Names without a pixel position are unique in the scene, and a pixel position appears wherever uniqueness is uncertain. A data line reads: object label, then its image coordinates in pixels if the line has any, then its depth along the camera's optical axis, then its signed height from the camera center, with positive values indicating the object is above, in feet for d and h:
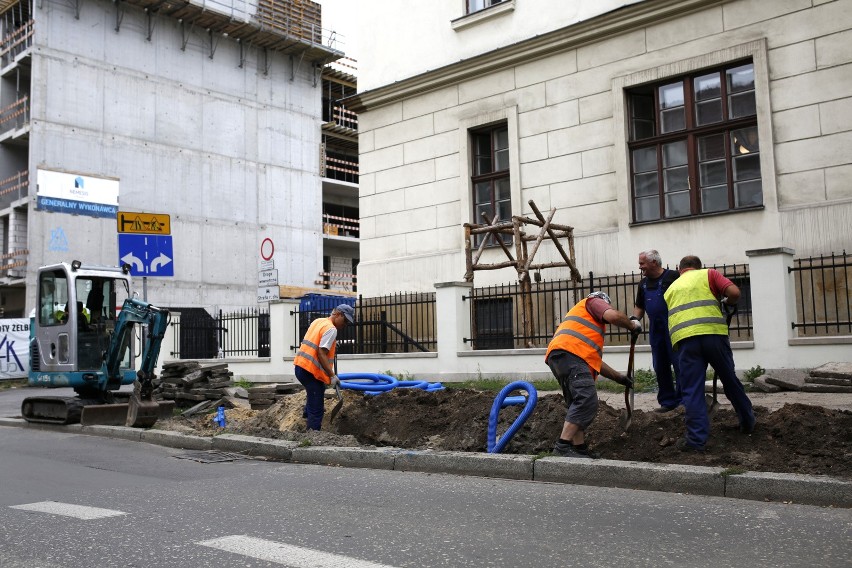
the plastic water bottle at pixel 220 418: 36.94 -3.55
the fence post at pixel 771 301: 38.42 +1.10
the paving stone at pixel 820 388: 33.73 -2.78
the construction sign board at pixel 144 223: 46.37 +6.98
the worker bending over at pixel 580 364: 23.09 -0.99
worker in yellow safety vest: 22.54 -0.62
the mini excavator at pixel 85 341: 40.96 +0.17
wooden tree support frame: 49.90 +5.50
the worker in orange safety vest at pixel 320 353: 30.37 -0.59
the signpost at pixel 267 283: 58.70 +4.10
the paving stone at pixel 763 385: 35.76 -2.74
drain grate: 30.08 -4.41
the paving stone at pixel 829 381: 33.83 -2.51
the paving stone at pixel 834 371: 34.12 -2.11
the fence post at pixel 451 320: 50.03 +0.80
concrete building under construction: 107.24 +30.66
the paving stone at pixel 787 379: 35.35 -2.51
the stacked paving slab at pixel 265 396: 41.75 -2.96
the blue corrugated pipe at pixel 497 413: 25.93 -2.69
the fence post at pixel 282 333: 61.31 +0.39
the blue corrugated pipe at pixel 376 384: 36.04 -2.23
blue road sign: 46.29 +5.16
